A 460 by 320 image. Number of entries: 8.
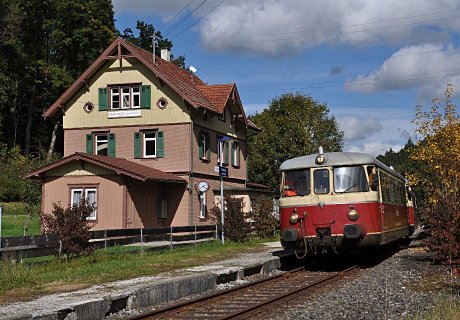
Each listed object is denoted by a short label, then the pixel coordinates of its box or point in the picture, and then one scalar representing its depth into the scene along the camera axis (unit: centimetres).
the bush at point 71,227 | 1705
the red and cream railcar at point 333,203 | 1512
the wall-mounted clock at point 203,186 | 2545
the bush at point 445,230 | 1536
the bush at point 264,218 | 2925
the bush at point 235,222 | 2562
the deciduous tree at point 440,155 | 2417
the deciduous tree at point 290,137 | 4700
